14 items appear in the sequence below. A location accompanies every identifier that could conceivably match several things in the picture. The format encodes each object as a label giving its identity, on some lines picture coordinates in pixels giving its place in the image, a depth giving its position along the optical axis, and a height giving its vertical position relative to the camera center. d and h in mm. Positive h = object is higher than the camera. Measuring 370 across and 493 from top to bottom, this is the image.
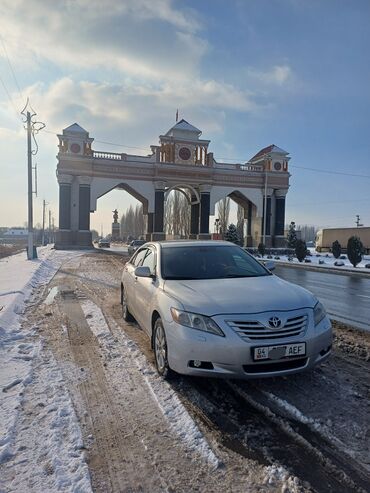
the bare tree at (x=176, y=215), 77206 +3423
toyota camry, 3896 -935
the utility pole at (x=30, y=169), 24250 +3577
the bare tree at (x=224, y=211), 73994 +4027
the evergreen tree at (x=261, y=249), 38281 -1391
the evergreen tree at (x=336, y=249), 30412 -956
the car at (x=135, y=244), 37281 -1313
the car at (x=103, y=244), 59188 -2035
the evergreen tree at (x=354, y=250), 23156 -777
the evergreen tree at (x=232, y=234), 42003 -110
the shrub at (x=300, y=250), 28639 -1040
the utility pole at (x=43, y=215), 73700 +2386
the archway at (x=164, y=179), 44281 +6215
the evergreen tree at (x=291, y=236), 45850 -104
